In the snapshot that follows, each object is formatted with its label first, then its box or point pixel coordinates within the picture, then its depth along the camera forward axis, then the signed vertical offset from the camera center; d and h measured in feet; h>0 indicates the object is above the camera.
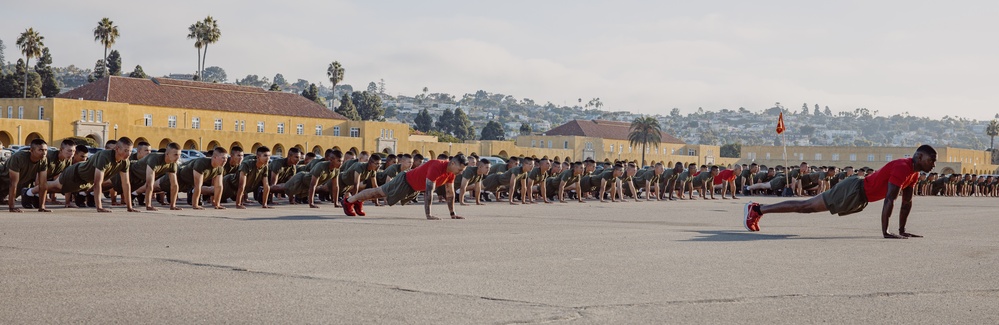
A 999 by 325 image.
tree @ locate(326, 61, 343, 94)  526.98 +36.76
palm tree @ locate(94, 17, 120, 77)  407.03 +40.63
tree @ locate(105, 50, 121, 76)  499.92 +35.19
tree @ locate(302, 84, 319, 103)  476.13 +23.68
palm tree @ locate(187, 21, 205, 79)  413.39 +42.67
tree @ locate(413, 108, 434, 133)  631.15 +16.02
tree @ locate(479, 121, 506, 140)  623.36 +11.93
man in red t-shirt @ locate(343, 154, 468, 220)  56.49 -1.95
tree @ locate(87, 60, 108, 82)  501.11 +30.97
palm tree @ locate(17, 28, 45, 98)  356.18 +30.88
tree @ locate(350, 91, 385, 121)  612.70 +24.17
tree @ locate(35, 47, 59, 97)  425.28 +23.24
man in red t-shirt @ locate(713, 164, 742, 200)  129.09 -1.97
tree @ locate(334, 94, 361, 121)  539.29 +19.12
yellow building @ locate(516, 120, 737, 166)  498.28 +5.35
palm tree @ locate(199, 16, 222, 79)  414.41 +42.82
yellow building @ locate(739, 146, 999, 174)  481.46 +4.11
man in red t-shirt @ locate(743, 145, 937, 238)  46.34 -1.08
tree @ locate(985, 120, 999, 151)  638.94 +25.21
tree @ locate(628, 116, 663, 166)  499.51 +11.17
